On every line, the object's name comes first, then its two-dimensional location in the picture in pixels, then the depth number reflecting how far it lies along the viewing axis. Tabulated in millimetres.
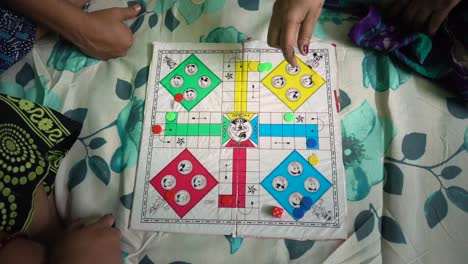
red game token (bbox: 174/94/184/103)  687
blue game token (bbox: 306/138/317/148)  633
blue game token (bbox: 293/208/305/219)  589
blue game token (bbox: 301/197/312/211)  593
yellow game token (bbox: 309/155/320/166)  621
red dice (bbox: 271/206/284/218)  590
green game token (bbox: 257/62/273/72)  697
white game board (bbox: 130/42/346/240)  596
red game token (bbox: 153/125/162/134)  662
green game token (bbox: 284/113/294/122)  653
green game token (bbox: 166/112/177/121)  673
